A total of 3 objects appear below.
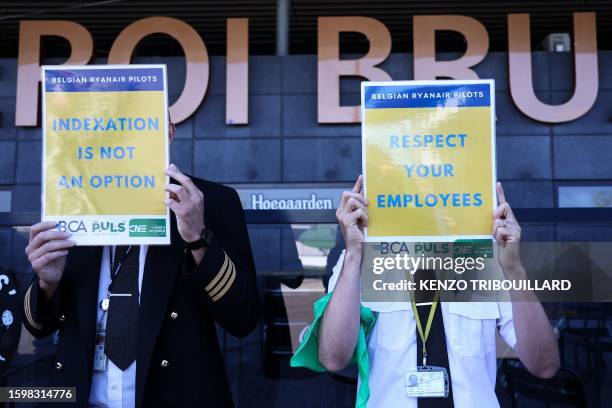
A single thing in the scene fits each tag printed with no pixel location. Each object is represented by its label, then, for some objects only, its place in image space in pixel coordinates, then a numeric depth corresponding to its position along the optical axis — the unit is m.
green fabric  2.01
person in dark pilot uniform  1.96
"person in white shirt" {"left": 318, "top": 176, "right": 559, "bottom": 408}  1.91
